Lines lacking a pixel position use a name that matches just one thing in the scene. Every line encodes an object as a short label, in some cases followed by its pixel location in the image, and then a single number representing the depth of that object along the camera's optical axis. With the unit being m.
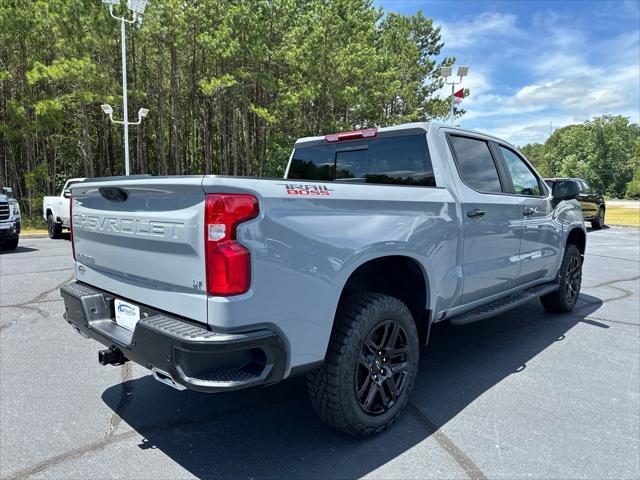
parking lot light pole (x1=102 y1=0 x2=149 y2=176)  15.87
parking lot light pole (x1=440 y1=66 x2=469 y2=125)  16.41
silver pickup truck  2.10
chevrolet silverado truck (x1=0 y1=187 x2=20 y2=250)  10.46
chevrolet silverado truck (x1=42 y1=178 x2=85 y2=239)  12.78
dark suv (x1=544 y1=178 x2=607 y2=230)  16.03
